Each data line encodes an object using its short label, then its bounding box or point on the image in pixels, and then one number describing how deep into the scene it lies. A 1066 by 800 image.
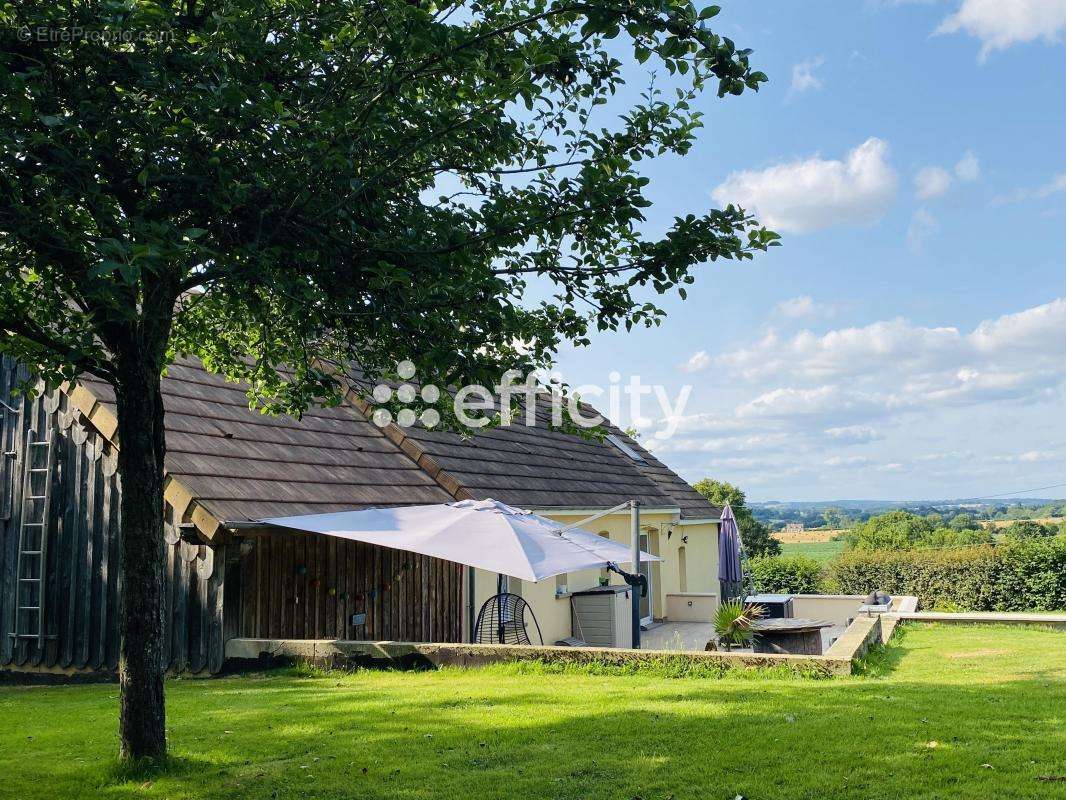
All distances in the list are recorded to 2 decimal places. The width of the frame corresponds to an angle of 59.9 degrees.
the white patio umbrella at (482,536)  10.49
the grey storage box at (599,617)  17.20
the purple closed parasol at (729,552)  20.31
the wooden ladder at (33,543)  12.91
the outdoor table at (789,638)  14.60
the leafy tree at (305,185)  5.34
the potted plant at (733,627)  14.00
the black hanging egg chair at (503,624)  13.03
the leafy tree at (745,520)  45.87
